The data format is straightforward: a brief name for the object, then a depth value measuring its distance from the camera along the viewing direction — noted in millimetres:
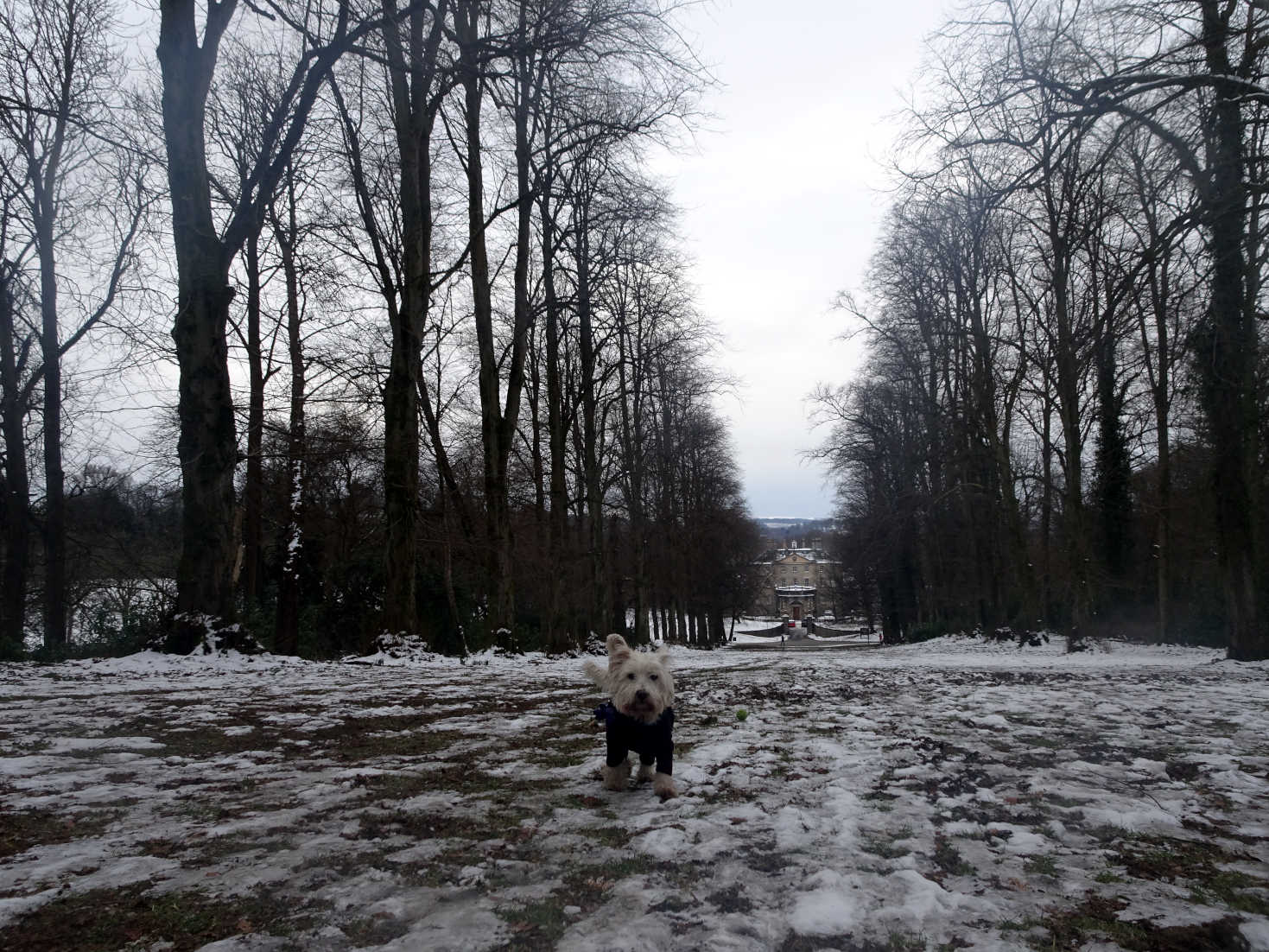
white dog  3959
